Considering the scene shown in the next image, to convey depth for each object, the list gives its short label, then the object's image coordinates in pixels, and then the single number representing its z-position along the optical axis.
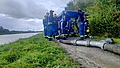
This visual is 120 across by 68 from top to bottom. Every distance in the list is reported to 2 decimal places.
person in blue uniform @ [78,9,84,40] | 6.99
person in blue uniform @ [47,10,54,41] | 8.36
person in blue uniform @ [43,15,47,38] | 9.33
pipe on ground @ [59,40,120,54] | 3.54
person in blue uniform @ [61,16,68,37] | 8.37
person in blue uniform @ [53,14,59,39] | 8.63
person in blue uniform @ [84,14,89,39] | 6.82
